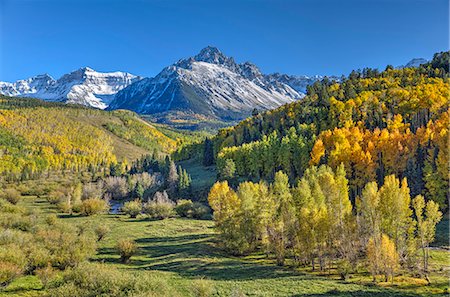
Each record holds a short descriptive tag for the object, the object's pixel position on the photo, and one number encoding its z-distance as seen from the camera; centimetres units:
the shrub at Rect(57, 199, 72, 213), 11726
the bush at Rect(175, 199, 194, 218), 11353
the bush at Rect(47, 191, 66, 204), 13704
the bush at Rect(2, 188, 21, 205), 13025
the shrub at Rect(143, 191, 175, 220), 10969
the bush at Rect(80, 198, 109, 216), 11294
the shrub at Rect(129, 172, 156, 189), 16012
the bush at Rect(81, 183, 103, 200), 14052
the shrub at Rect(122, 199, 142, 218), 11481
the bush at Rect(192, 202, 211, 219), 11212
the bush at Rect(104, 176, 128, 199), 16025
